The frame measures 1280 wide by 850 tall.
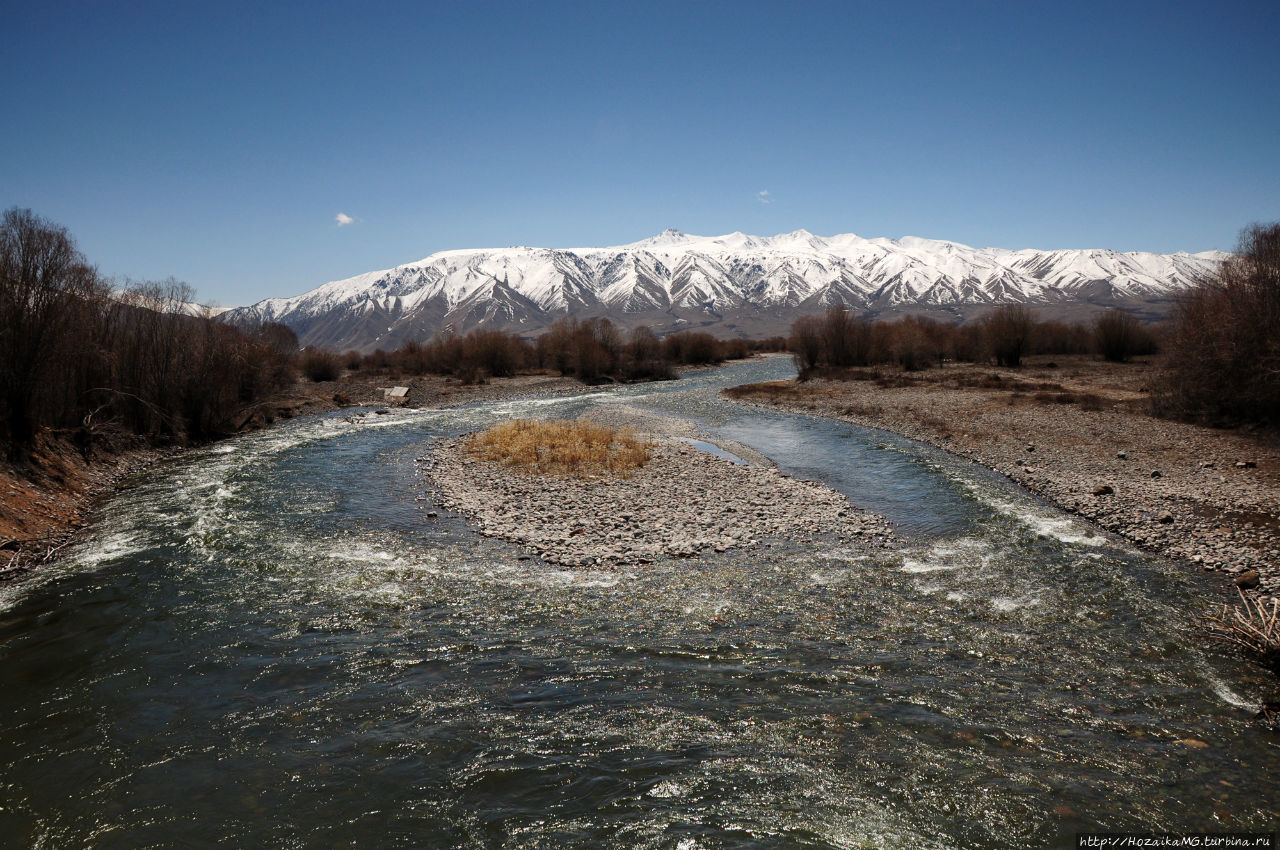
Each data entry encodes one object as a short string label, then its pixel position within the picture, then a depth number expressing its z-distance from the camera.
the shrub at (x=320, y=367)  74.38
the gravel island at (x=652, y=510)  15.41
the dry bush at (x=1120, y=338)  70.88
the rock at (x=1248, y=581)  12.14
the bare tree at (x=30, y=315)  19.02
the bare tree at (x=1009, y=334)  68.12
